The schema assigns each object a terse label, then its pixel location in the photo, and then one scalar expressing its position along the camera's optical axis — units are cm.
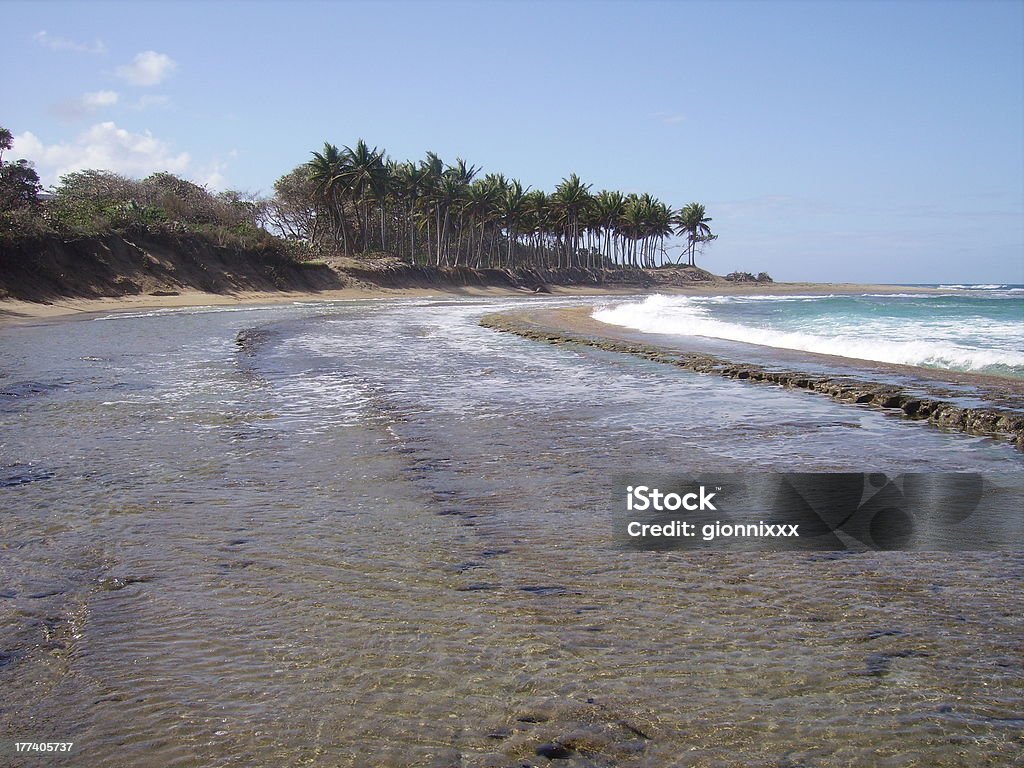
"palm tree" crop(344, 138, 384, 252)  6109
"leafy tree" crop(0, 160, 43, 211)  3609
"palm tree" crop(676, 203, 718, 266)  10806
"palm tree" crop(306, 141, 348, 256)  6078
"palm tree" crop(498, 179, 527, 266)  8044
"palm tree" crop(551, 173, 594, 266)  8856
